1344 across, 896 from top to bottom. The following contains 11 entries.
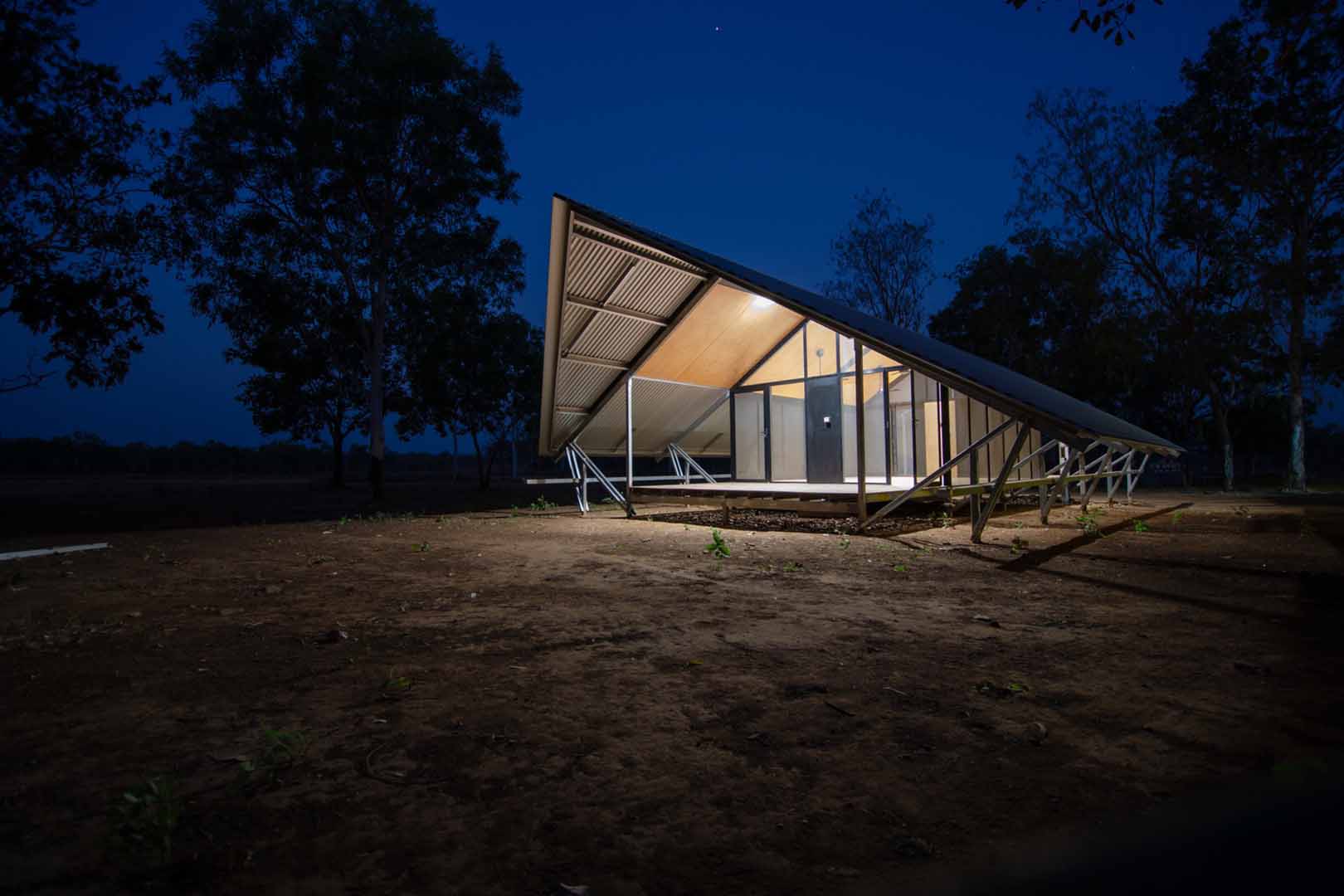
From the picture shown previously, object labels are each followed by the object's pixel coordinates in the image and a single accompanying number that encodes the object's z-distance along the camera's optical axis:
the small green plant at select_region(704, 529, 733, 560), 8.70
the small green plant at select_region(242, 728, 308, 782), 2.62
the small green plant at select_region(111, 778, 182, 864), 2.06
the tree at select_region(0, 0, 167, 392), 14.31
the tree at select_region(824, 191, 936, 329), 28.98
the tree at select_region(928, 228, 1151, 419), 24.17
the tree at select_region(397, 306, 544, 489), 27.41
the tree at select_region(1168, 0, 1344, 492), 19.70
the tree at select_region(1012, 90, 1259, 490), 22.34
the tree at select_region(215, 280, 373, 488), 21.72
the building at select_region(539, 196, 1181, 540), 11.15
